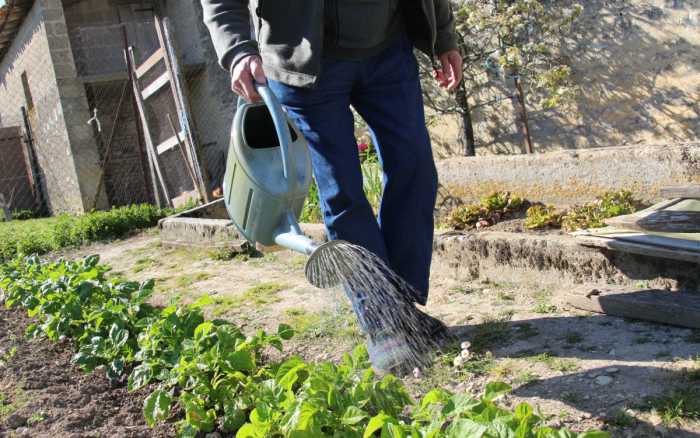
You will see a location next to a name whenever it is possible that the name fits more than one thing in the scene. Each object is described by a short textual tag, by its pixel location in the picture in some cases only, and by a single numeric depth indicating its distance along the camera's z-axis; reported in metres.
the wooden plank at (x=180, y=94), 6.74
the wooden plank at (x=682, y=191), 2.65
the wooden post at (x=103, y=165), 8.75
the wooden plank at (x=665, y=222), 2.65
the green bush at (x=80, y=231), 6.92
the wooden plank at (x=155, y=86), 8.19
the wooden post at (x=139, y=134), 8.11
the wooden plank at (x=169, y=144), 8.48
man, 2.15
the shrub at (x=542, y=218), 3.55
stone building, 10.05
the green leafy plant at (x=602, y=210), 3.29
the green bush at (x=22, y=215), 13.87
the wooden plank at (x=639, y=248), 2.42
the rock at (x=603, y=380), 1.92
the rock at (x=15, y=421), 2.14
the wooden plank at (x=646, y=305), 2.25
